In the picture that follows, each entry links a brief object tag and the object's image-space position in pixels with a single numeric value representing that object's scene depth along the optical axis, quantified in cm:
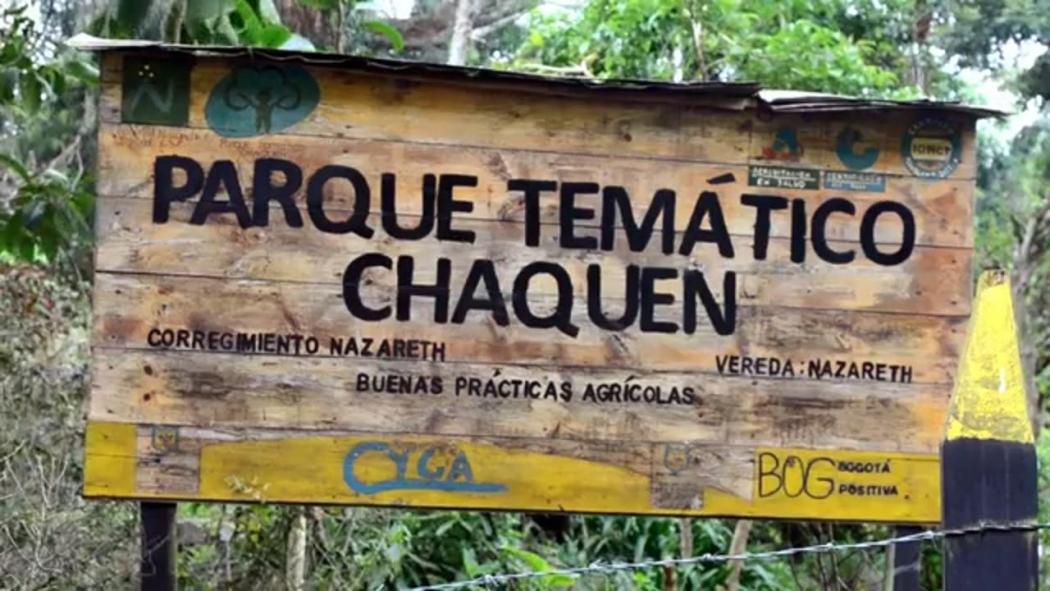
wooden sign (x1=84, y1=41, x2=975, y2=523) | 337
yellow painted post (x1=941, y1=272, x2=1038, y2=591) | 238
